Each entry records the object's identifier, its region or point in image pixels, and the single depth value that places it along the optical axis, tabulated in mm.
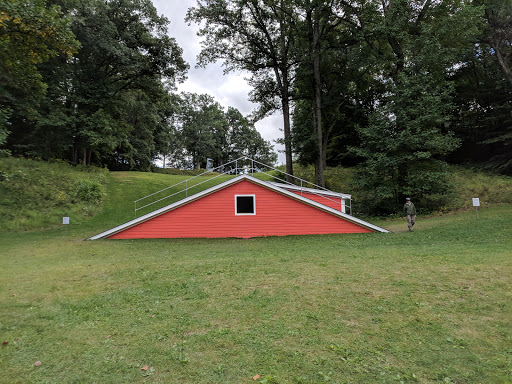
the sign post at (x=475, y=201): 12251
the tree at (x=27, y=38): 11039
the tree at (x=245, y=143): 71250
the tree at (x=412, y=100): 16938
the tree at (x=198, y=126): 56188
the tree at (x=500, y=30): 20281
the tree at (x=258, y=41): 20656
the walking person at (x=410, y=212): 12167
